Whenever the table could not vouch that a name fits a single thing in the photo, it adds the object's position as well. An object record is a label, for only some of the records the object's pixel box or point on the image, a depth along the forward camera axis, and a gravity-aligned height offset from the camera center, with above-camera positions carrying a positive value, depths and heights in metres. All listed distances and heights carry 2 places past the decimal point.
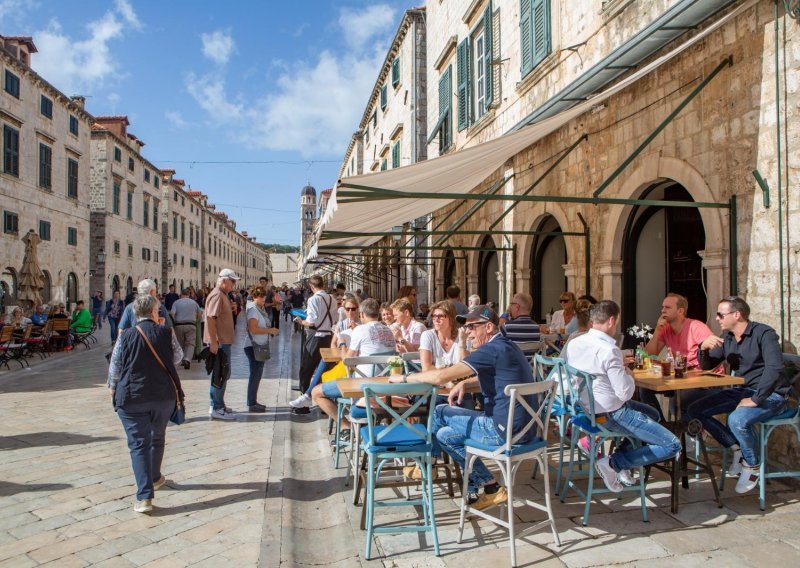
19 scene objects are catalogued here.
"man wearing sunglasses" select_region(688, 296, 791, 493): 3.92 -0.68
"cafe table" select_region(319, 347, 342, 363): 6.05 -0.64
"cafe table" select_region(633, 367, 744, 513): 3.78 -0.65
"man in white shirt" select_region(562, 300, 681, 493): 3.70 -0.71
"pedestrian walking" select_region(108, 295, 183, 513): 3.87 -0.61
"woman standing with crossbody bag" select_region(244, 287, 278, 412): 6.82 -0.58
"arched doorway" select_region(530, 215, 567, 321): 10.12 +0.39
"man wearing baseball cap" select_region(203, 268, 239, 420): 6.54 -0.35
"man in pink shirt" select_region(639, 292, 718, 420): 4.84 -0.35
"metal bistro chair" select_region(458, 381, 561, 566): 3.27 -0.91
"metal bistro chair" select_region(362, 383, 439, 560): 3.40 -0.91
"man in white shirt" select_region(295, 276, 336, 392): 7.30 -0.40
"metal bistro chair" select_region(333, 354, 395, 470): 4.61 -0.68
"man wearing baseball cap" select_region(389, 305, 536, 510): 3.44 -0.71
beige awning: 5.96 +1.51
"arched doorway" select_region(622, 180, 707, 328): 6.87 +0.44
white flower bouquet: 5.25 -0.37
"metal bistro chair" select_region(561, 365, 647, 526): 3.72 -0.89
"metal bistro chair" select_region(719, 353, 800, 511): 3.87 -0.90
